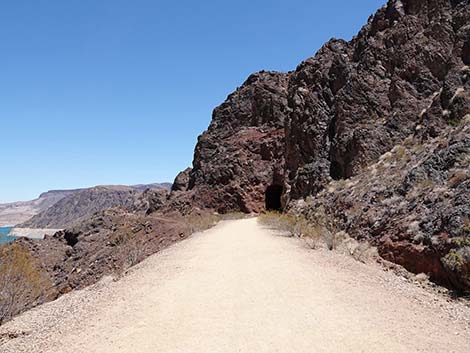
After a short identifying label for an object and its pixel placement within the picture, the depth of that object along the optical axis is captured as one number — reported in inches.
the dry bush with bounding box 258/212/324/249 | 567.4
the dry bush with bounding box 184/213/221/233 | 876.1
